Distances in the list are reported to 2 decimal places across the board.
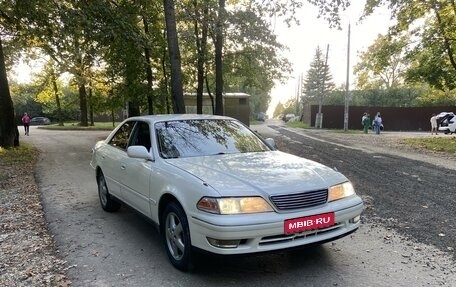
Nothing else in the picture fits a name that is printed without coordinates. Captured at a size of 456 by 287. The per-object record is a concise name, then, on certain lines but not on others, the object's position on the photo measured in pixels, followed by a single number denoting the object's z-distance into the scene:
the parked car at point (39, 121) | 61.84
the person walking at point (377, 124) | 29.06
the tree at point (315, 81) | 76.81
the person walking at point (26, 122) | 29.06
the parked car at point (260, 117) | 70.46
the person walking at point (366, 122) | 29.80
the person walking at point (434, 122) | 29.11
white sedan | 3.61
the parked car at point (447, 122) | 28.38
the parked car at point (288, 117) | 64.00
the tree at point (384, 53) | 20.33
